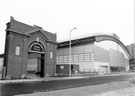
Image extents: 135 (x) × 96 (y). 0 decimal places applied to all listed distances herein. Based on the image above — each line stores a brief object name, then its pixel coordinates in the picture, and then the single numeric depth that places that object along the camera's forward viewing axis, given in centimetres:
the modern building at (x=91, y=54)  4934
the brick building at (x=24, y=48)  2577
